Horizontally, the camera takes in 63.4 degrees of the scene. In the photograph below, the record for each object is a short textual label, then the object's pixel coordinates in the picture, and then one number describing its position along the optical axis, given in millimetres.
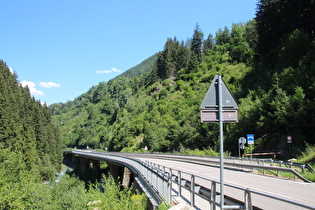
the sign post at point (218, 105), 4938
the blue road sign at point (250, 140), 21003
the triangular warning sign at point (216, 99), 4988
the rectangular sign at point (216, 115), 4938
